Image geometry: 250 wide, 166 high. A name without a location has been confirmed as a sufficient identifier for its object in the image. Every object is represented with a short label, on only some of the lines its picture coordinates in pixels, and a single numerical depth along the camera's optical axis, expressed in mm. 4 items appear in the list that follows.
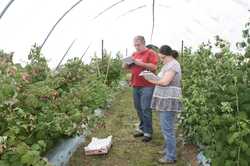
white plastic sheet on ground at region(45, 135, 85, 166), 2420
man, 2905
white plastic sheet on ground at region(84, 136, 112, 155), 2732
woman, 2490
